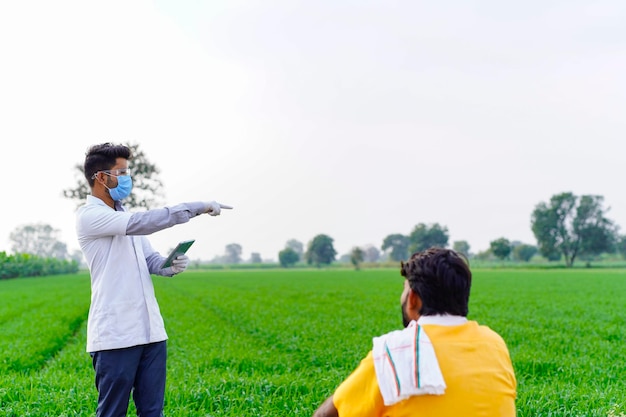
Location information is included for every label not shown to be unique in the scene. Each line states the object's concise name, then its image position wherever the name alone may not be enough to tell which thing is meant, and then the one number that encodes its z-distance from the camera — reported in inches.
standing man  140.5
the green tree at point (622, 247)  4793.3
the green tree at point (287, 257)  5580.7
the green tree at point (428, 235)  5625.0
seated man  87.8
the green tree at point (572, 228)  4069.9
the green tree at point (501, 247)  4503.0
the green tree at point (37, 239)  6811.0
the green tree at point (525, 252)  5369.1
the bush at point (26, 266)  2254.7
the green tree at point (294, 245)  7421.3
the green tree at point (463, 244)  5777.6
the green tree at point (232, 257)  7180.1
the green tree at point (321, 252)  5713.6
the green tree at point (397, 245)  6545.3
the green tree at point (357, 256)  4468.5
